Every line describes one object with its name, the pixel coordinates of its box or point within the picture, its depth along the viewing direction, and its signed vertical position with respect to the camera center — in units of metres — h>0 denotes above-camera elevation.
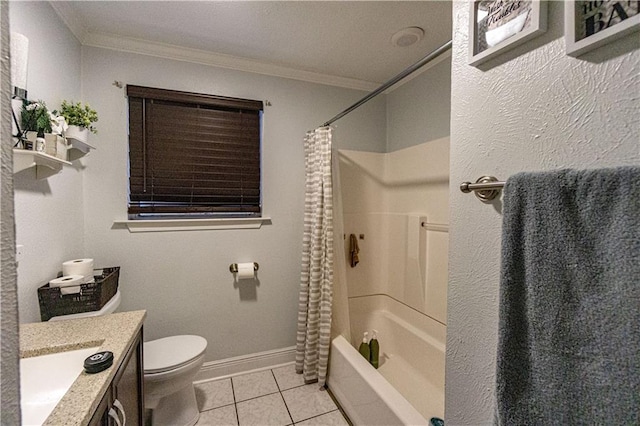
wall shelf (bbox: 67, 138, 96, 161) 1.40 +0.31
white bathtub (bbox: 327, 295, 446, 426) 1.42 -1.04
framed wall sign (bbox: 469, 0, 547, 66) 0.58 +0.43
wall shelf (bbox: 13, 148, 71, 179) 1.06 +0.18
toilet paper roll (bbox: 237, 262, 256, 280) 2.04 -0.48
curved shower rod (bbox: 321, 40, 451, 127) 1.02 +0.63
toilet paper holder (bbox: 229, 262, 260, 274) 2.07 -0.47
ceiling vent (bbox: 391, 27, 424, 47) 1.72 +1.12
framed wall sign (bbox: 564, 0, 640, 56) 0.45 +0.33
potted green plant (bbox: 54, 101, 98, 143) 1.37 +0.44
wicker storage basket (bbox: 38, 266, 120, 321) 1.29 -0.47
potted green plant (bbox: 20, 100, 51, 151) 1.12 +0.35
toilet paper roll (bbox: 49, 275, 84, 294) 1.30 -0.38
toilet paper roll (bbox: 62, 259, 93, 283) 1.44 -0.34
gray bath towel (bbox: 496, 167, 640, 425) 0.43 -0.16
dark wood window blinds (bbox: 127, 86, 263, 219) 1.88 +0.38
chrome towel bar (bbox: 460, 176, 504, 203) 0.66 +0.05
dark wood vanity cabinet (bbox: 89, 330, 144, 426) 0.82 -0.67
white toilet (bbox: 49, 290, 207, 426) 1.50 -0.95
